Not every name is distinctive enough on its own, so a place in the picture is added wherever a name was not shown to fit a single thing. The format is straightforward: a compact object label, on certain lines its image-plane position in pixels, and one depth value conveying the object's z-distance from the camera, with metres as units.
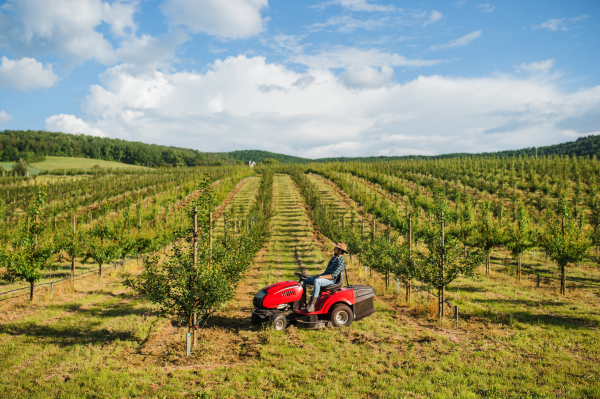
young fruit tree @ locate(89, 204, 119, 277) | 19.44
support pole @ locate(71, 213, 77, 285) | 15.83
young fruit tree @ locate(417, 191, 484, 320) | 10.38
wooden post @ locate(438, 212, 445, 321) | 10.44
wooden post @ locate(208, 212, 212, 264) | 8.57
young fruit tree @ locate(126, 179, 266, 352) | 7.70
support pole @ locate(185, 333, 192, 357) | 7.55
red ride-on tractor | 9.04
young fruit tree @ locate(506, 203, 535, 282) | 21.27
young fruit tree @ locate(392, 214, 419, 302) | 11.01
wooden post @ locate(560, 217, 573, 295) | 16.64
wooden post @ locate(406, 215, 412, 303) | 12.91
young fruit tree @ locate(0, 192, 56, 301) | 12.50
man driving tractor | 8.92
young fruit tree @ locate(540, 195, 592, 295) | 16.66
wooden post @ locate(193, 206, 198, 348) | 8.01
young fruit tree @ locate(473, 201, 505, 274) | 23.27
